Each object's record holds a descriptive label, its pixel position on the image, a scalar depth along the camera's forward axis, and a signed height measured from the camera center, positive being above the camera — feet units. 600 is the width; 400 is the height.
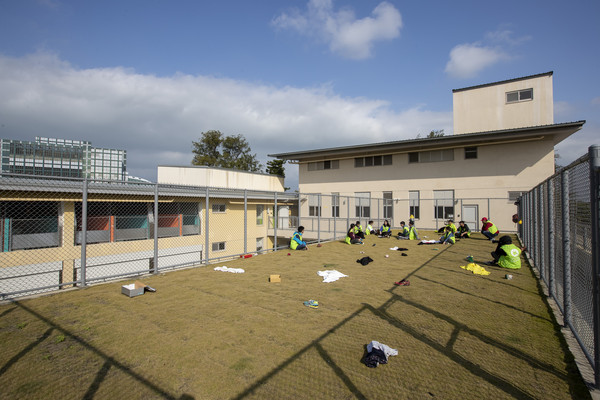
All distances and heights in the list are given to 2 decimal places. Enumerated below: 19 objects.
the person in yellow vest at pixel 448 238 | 48.42 -5.32
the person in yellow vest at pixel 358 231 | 51.28 -4.46
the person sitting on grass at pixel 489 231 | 51.80 -4.47
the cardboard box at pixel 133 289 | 19.45 -5.55
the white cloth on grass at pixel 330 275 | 24.37 -5.94
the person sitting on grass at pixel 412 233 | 56.54 -5.39
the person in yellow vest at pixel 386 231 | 59.41 -5.16
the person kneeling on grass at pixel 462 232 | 55.62 -5.15
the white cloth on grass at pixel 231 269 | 27.40 -6.01
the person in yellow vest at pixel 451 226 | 49.62 -3.48
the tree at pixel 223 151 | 159.59 +28.58
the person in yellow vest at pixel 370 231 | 60.46 -5.44
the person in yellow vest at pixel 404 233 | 56.72 -5.30
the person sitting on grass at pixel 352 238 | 48.82 -5.45
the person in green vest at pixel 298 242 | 41.57 -5.18
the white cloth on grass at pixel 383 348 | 11.88 -5.71
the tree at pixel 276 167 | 157.38 +19.51
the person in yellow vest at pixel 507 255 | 28.45 -4.81
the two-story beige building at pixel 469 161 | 67.72 +11.24
